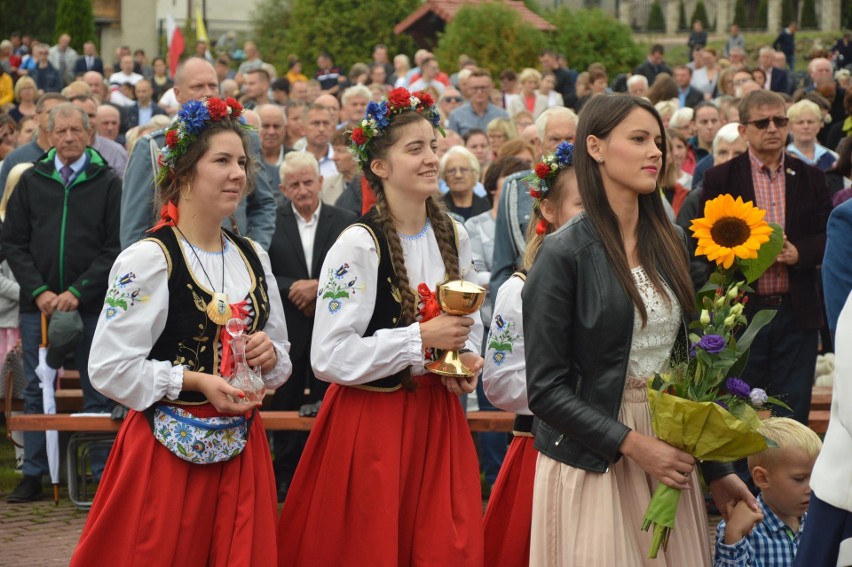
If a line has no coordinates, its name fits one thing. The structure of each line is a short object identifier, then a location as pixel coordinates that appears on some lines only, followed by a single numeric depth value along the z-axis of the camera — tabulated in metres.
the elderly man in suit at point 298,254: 8.62
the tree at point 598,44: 26.28
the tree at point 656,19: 42.88
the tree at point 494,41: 23.70
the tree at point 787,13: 39.47
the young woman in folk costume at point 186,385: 4.91
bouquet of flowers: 3.84
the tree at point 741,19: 41.16
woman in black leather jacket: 3.99
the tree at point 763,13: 41.31
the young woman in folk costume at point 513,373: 5.65
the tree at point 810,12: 39.75
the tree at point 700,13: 41.47
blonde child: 4.84
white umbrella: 8.40
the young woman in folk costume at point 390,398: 5.25
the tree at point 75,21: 38.78
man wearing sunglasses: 7.71
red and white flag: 24.95
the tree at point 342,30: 30.53
